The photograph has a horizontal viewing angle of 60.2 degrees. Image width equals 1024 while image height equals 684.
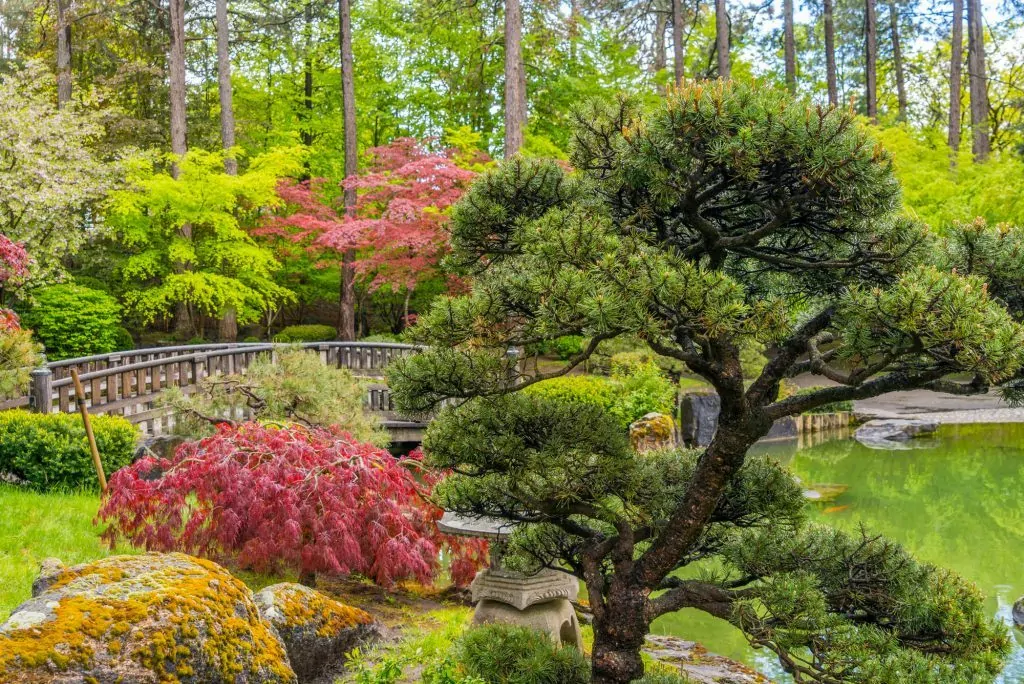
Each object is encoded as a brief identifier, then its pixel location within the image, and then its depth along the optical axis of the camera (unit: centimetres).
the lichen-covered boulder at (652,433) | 1308
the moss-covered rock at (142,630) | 345
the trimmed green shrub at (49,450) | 862
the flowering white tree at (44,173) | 1639
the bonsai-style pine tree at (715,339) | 349
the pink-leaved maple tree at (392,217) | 1680
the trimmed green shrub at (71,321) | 1822
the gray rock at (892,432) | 1609
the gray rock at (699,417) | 1473
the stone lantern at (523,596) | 553
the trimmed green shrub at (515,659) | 461
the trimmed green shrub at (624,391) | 1341
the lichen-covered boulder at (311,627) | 484
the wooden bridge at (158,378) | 1047
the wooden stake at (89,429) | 790
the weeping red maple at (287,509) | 617
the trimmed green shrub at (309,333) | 2216
